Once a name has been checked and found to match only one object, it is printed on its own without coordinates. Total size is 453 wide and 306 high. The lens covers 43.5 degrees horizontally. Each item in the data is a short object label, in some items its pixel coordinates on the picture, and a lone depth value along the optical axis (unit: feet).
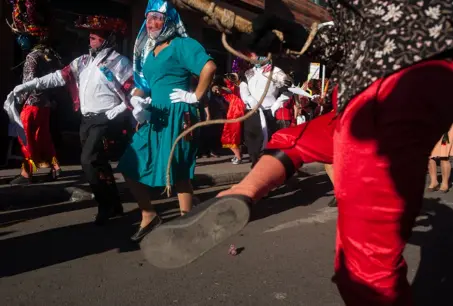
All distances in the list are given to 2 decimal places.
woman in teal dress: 14.02
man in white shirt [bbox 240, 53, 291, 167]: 25.70
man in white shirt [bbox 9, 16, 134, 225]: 16.87
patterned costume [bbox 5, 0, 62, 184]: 23.22
